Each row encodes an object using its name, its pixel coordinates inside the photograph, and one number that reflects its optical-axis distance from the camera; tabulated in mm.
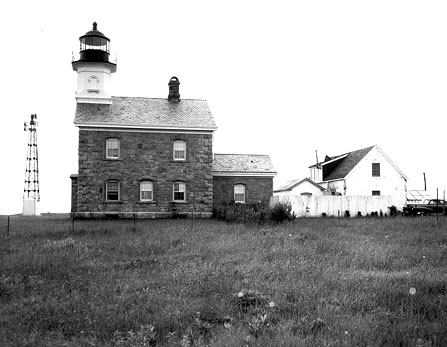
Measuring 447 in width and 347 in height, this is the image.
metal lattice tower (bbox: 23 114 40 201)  41844
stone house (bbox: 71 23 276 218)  30234
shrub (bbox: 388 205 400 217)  33416
